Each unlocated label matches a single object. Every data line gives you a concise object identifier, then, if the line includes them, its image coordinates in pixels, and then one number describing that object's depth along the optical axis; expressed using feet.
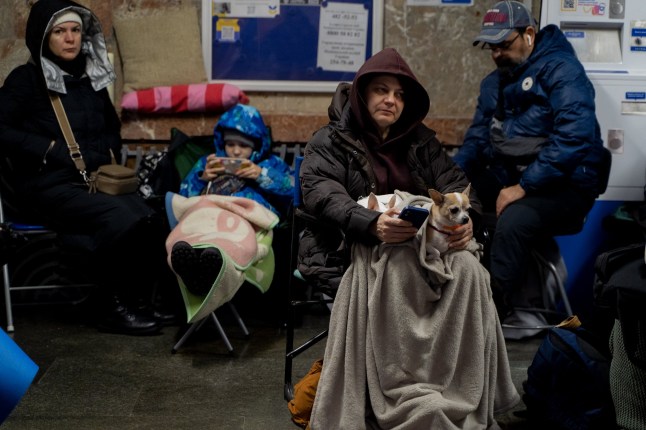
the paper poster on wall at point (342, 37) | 17.54
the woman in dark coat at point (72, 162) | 15.05
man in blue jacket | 14.02
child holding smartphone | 13.48
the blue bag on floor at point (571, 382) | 10.69
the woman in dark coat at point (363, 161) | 11.39
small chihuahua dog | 10.46
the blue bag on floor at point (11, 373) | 6.26
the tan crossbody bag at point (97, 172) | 15.19
